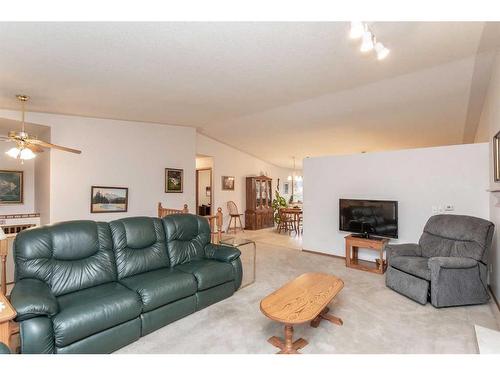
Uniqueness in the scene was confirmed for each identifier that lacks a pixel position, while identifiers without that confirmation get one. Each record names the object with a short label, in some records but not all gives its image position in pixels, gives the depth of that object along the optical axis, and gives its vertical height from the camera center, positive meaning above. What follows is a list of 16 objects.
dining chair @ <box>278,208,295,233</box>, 8.09 -0.95
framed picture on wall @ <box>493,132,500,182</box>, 2.81 +0.40
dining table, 7.89 -0.69
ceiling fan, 3.01 +0.60
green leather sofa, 1.80 -0.86
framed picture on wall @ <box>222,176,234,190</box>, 8.05 +0.31
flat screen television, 4.14 -0.44
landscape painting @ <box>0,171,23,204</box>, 4.91 +0.12
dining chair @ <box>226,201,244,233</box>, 8.16 -0.65
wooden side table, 1.44 -0.72
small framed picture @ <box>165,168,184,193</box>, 5.84 +0.29
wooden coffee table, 1.98 -0.96
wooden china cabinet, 8.59 -0.47
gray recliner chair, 2.82 -0.90
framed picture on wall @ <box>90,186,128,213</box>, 4.90 -0.13
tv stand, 4.05 -1.02
